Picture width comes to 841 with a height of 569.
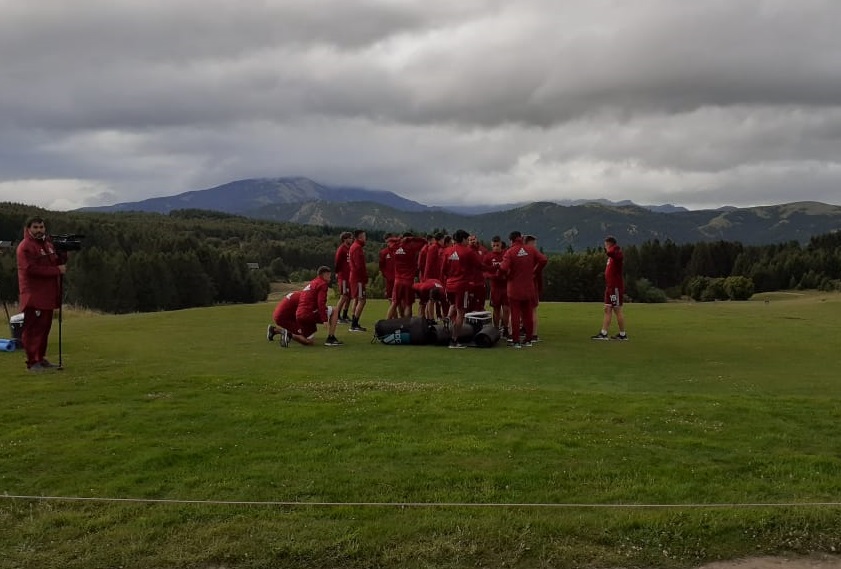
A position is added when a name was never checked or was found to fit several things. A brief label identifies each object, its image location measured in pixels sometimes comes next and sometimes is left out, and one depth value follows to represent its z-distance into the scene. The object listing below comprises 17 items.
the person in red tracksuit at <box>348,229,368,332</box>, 19.20
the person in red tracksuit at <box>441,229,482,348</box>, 16.59
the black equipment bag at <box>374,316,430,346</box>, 16.62
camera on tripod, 12.66
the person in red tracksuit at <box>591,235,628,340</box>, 17.56
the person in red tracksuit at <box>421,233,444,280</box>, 18.55
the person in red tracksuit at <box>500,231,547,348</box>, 16.72
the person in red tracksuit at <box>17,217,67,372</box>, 12.05
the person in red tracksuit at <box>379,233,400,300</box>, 19.70
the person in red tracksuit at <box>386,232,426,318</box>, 18.70
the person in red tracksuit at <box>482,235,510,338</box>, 18.08
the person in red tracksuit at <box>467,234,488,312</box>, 16.98
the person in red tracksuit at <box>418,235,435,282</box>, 18.92
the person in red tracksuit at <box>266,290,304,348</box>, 16.56
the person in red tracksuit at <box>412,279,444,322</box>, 17.50
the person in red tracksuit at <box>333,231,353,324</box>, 19.68
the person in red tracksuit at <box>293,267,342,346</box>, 16.36
